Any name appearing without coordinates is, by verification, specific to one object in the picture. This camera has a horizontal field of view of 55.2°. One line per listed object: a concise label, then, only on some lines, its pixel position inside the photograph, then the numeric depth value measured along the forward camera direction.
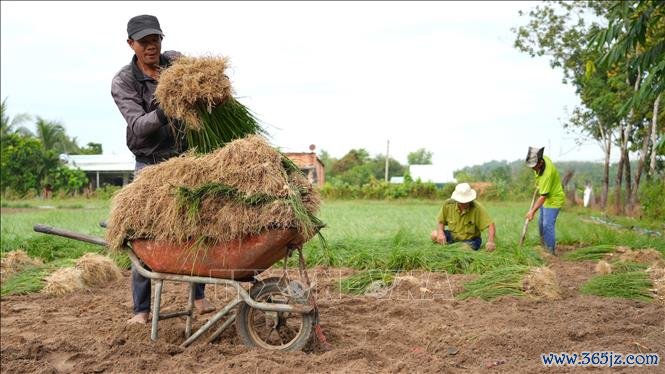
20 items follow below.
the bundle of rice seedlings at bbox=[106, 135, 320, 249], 3.37
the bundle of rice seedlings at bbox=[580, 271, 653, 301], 4.87
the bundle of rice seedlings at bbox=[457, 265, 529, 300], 4.99
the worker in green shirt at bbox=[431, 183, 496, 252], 7.17
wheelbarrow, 3.44
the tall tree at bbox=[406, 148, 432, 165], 64.81
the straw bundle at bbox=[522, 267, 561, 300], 4.91
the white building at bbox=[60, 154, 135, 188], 34.66
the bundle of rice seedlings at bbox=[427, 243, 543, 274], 5.96
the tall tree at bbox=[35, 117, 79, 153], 34.94
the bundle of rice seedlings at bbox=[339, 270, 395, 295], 5.35
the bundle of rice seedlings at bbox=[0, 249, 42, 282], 6.55
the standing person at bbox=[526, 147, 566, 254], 7.81
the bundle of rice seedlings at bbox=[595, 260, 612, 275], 5.98
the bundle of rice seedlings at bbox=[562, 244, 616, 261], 7.18
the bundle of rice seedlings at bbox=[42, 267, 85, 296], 5.75
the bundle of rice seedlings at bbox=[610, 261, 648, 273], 5.91
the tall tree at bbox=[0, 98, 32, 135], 31.30
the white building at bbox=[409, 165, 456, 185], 47.20
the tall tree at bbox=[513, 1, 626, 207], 17.06
